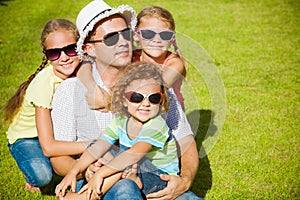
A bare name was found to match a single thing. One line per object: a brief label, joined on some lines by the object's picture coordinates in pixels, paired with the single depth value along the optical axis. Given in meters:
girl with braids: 2.87
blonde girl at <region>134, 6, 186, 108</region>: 3.30
